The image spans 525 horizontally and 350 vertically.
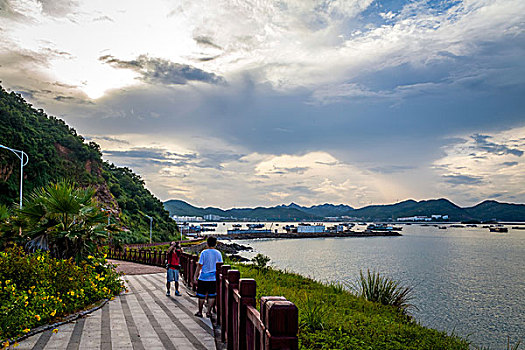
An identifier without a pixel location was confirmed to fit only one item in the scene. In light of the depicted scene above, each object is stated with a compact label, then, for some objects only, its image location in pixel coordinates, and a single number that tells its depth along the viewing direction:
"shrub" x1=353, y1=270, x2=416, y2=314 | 14.34
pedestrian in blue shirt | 8.59
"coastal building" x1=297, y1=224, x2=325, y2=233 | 170.88
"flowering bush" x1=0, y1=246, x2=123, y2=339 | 7.11
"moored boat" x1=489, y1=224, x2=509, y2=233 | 162.73
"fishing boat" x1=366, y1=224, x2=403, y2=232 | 187.62
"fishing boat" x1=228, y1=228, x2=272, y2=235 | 172.55
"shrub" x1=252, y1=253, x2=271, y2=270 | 20.95
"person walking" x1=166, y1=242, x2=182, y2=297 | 12.40
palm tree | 10.05
